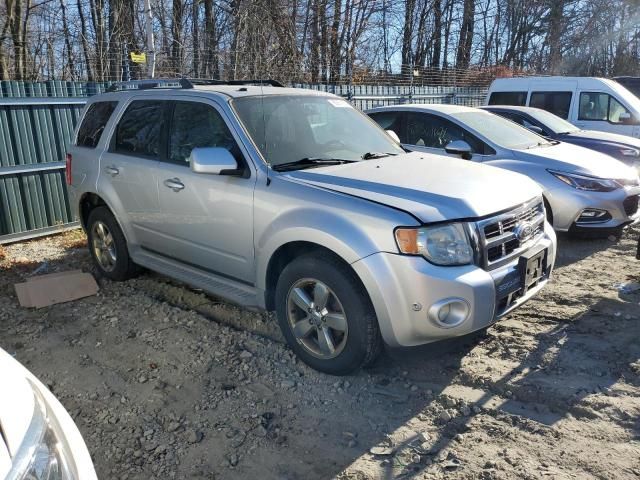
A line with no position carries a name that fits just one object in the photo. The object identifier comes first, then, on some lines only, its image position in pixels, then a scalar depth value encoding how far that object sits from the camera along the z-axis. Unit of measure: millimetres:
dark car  8062
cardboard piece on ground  4969
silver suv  3158
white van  10008
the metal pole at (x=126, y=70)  9508
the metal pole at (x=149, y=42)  9742
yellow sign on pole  8481
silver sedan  6094
